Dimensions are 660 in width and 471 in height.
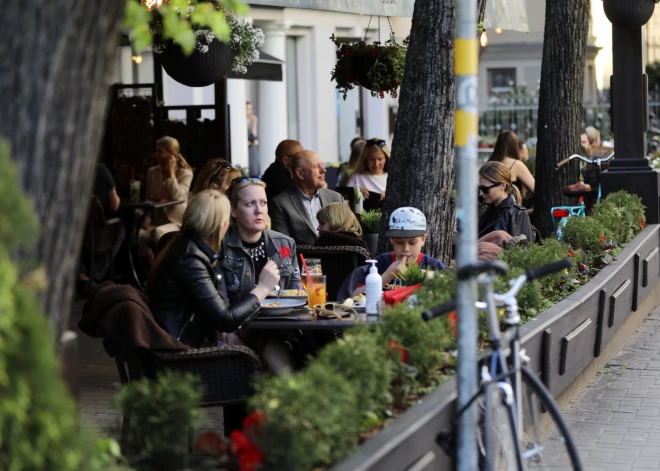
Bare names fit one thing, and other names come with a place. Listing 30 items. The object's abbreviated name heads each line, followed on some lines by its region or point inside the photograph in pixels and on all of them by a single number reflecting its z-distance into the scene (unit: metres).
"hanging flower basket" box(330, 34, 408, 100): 20.66
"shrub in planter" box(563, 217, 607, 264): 18.64
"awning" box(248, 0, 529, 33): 17.28
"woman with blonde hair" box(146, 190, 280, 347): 11.71
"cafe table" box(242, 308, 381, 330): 11.98
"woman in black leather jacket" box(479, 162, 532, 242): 18.98
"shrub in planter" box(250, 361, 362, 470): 6.97
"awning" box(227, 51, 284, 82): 26.37
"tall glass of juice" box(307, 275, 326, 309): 12.69
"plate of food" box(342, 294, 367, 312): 12.64
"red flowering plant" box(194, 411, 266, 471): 7.00
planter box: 8.10
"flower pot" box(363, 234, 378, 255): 18.91
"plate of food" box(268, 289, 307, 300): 13.14
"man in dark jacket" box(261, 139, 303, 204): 21.16
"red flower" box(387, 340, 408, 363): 9.43
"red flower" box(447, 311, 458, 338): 10.48
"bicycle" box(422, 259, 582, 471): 8.66
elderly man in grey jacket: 18.20
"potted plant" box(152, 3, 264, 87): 17.66
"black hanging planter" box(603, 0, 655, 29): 23.91
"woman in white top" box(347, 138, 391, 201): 24.44
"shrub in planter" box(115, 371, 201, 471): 7.35
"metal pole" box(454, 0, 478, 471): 8.43
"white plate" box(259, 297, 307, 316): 12.42
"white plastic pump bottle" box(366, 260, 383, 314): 12.26
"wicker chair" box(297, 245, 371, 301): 16.45
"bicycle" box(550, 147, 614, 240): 23.73
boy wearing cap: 13.67
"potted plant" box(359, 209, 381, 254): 18.92
